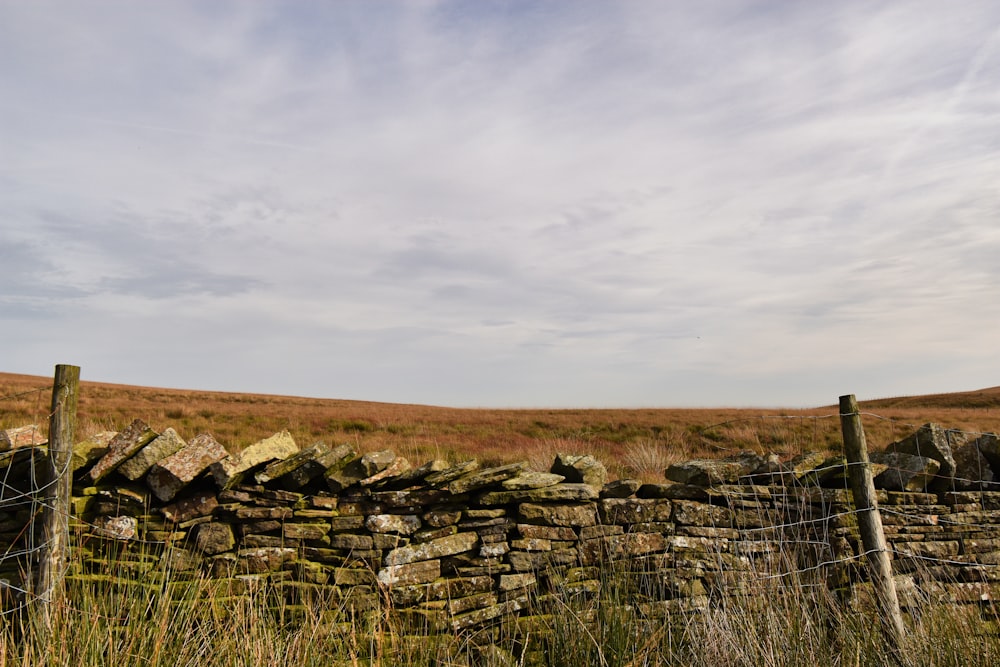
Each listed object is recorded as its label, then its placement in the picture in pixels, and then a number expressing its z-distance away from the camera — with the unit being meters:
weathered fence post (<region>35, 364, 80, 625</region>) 4.84
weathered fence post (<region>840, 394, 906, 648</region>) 5.11
